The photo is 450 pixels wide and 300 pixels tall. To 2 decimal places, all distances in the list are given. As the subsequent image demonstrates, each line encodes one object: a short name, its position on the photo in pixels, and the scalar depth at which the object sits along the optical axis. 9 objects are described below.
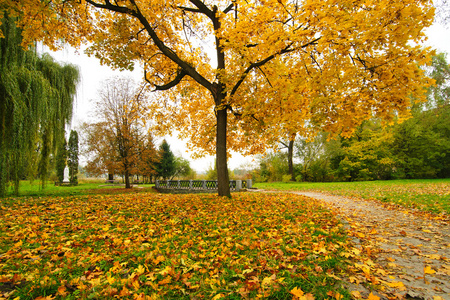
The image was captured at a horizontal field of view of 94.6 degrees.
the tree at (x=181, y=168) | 41.94
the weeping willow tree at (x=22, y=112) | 6.94
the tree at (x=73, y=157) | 29.19
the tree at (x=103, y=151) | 17.16
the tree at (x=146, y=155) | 18.17
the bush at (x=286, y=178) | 25.73
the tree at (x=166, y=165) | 39.22
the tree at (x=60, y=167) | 28.35
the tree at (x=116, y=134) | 17.22
